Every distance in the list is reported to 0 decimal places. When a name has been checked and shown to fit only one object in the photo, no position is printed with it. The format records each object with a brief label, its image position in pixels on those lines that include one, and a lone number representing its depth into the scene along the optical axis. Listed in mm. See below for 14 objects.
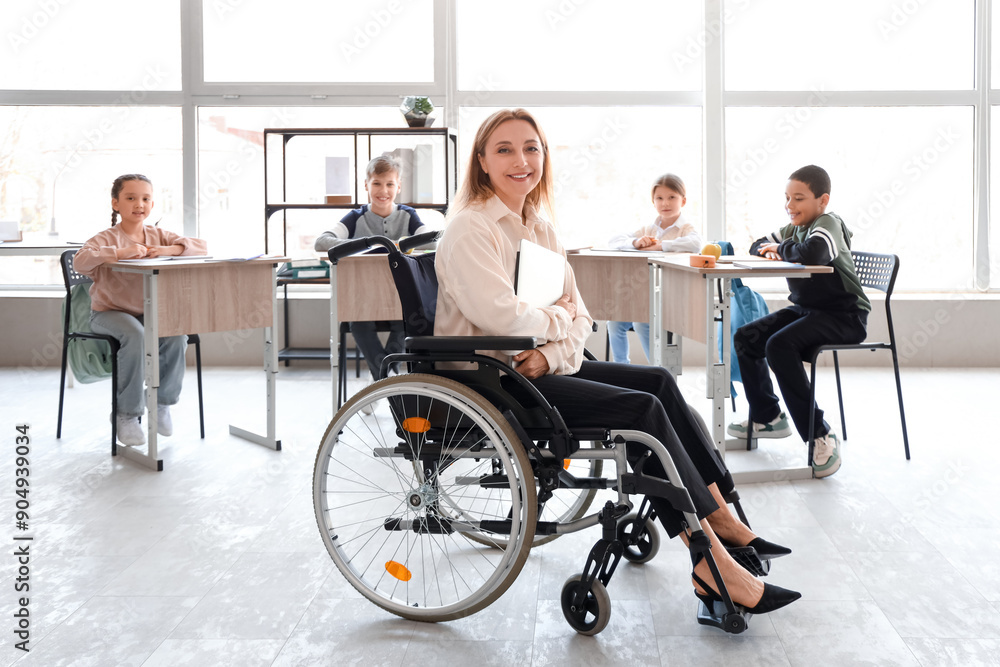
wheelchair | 1679
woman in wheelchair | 1739
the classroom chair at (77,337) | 3264
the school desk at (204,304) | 3021
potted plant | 4895
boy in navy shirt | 4273
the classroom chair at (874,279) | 2994
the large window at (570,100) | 5230
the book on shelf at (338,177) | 5012
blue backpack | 3459
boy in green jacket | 2910
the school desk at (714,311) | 2732
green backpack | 3357
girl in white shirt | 3982
